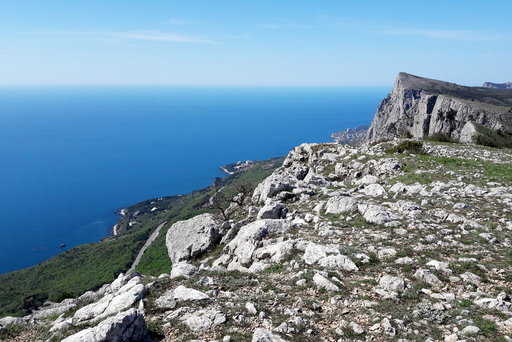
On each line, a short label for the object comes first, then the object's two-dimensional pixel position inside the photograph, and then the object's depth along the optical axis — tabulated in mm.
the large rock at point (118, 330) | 8328
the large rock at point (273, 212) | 20719
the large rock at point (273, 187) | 26500
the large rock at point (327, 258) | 12289
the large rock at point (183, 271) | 13254
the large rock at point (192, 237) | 23094
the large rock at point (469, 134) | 44719
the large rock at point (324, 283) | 10734
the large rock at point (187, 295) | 10664
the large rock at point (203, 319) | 9047
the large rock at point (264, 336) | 8016
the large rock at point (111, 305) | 10984
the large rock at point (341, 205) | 18797
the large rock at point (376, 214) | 16344
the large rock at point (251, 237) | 16633
